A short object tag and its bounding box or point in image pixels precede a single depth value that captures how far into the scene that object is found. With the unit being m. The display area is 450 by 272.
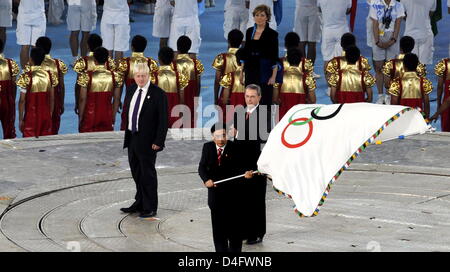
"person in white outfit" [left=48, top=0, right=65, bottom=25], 26.59
